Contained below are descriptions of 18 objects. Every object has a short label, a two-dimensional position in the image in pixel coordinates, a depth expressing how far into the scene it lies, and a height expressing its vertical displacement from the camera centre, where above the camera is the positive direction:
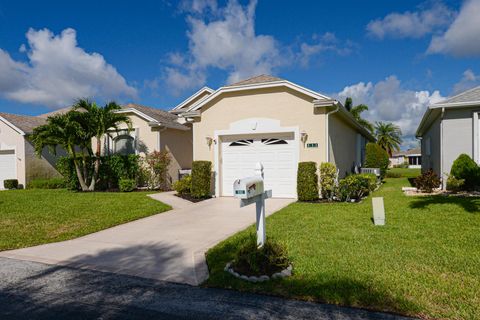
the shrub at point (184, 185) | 13.68 -0.97
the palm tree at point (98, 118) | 15.37 +2.19
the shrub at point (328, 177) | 11.65 -0.60
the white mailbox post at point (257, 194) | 4.46 -0.46
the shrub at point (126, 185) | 15.55 -1.05
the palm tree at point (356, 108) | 37.25 +5.93
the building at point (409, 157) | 74.41 +0.48
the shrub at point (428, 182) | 12.72 -0.91
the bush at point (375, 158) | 24.98 +0.12
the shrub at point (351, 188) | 11.43 -0.99
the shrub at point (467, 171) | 12.08 -0.47
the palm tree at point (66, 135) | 15.33 +1.38
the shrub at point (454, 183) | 11.94 -0.92
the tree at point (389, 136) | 49.16 +3.57
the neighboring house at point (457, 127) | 12.49 +1.25
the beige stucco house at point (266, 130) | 12.19 +1.24
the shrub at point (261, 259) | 4.56 -1.40
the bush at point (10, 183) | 19.19 -1.10
